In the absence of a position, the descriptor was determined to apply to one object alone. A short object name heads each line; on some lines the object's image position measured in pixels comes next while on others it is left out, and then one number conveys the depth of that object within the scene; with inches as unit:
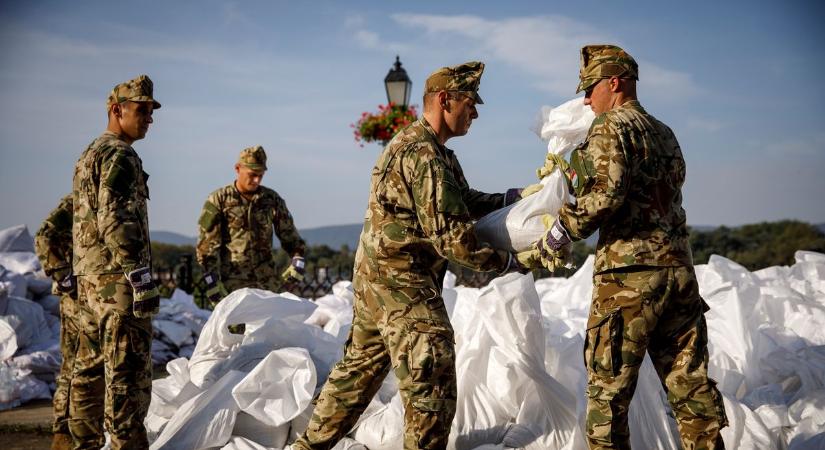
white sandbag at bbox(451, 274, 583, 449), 191.8
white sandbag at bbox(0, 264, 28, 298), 335.0
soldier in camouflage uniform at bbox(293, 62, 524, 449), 145.0
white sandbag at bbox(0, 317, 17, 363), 299.6
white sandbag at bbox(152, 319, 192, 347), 357.1
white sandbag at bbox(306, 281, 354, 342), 297.0
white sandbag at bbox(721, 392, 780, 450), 184.4
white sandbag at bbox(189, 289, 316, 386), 233.3
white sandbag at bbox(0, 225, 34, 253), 390.6
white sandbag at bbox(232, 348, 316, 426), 201.3
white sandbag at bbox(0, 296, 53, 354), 314.3
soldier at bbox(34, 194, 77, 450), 207.9
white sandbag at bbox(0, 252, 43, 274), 372.2
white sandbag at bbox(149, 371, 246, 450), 196.5
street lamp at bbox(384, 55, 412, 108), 447.5
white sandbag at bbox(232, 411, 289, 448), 203.3
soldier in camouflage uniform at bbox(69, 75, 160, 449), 179.6
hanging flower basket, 448.8
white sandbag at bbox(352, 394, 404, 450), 192.2
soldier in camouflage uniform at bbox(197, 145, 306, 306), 289.0
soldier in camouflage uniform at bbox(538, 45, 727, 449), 145.9
